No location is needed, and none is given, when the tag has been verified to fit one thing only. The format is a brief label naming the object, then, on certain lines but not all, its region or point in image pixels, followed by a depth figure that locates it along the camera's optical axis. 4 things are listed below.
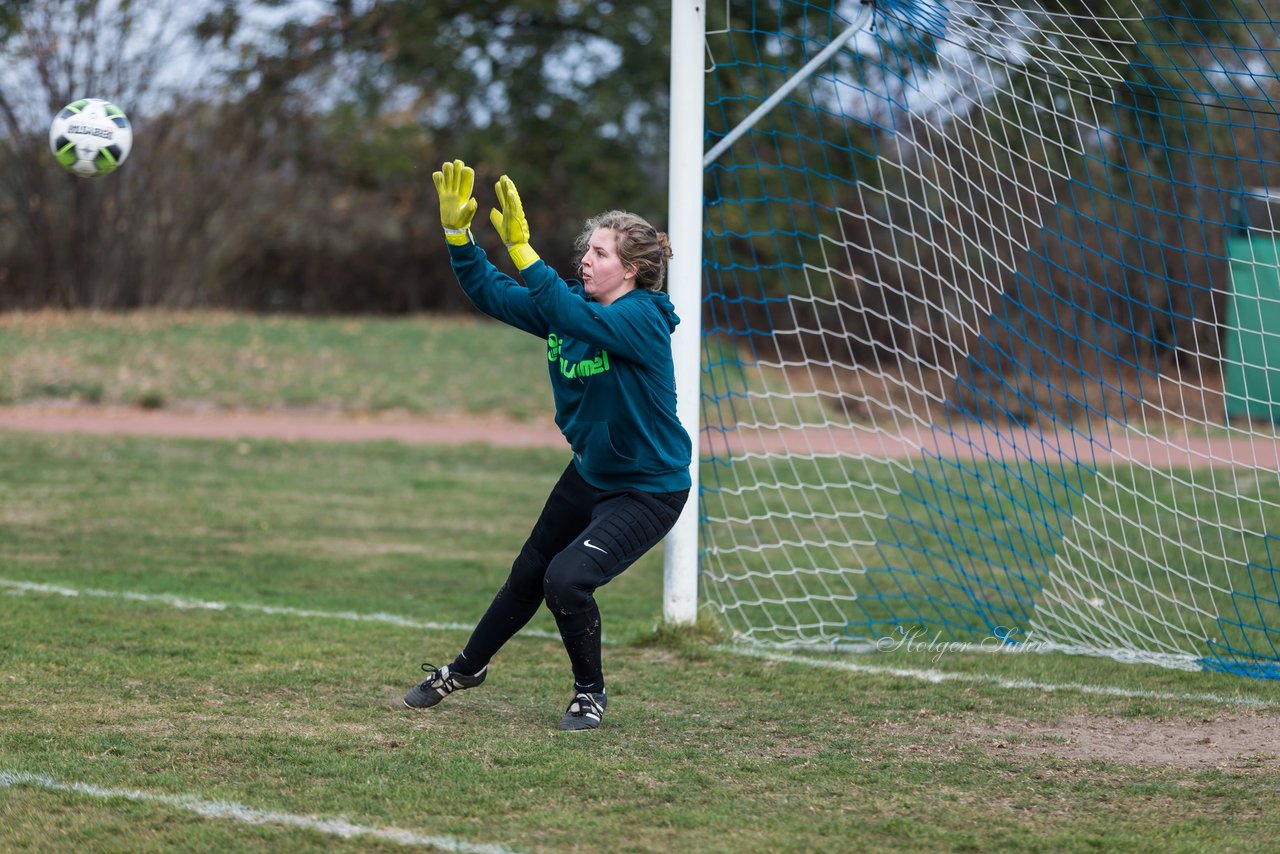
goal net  13.30
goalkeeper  9.05
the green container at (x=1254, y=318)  22.87
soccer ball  12.59
